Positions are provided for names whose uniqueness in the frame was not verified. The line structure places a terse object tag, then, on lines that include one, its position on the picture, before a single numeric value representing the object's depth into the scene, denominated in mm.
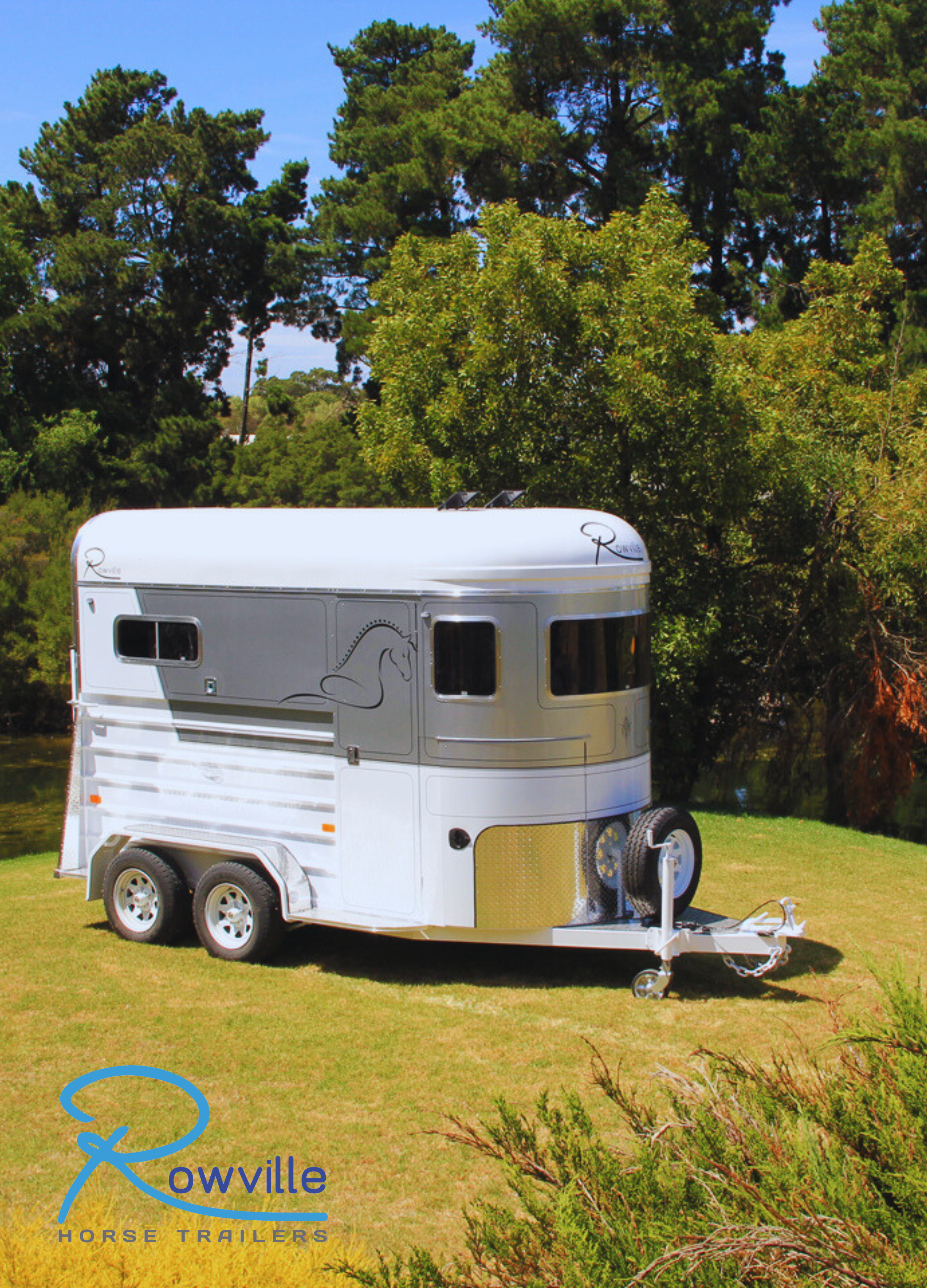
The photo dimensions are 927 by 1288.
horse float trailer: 7668
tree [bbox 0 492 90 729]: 27078
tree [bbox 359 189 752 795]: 13680
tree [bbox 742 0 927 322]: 27375
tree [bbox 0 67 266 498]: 38750
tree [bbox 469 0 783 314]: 29547
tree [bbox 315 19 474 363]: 31031
